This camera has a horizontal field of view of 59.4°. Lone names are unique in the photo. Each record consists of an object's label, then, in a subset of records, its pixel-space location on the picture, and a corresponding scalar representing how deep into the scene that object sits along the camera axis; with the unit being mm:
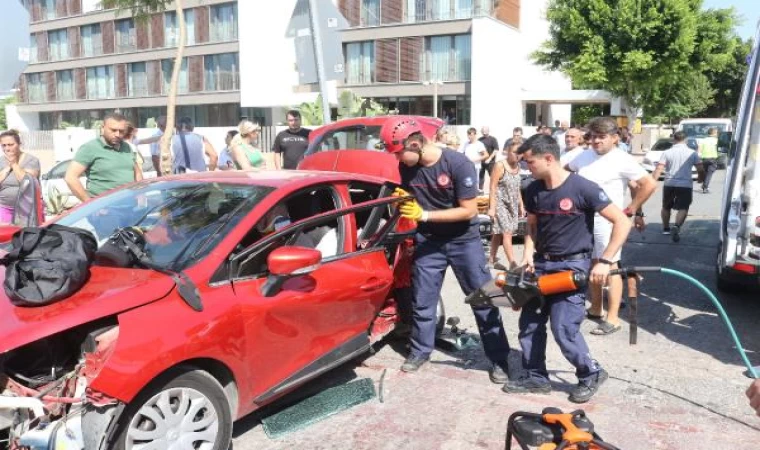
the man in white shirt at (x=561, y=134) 15208
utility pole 7406
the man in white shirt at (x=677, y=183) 10016
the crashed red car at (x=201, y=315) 2846
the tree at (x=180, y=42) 12323
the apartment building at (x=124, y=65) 35031
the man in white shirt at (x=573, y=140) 7245
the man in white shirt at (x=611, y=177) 5551
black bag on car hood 2971
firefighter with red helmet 4418
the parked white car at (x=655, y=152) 17734
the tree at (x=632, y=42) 26938
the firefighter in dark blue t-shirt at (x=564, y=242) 4023
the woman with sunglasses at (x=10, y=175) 6070
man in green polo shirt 5910
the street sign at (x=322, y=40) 7458
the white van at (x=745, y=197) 5230
